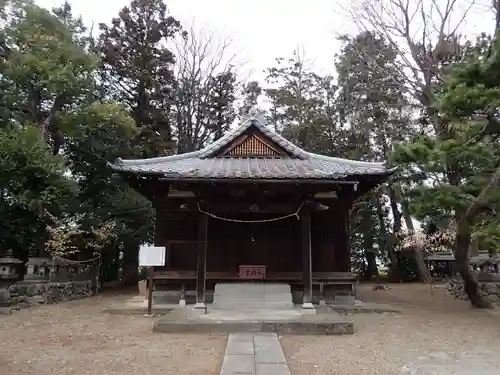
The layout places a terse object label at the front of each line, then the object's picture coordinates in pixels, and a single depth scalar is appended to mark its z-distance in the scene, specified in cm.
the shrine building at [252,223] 963
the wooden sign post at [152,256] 896
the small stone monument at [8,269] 968
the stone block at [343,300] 1071
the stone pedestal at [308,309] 873
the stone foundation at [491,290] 1187
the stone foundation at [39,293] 1055
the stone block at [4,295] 967
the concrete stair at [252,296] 969
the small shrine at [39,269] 1191
